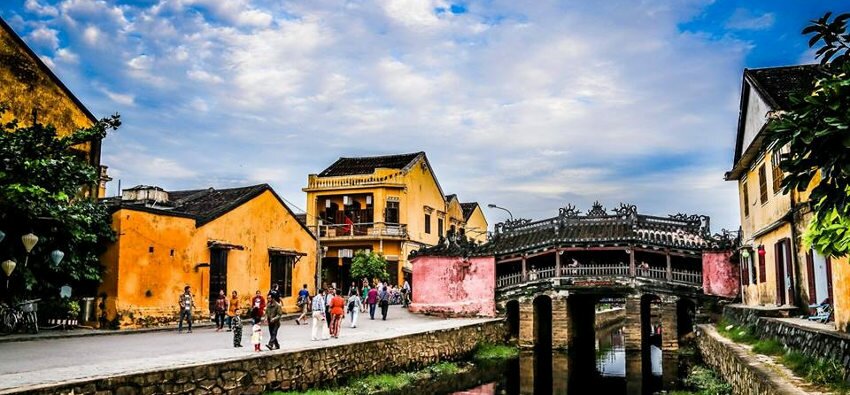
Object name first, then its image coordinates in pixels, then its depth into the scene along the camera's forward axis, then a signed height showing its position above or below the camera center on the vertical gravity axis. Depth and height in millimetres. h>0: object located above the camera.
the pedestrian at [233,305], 17700 -601
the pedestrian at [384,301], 26328 -750
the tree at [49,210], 15133 +1672
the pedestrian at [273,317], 15078 -758
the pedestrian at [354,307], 22809 -837
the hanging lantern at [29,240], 15953 +924
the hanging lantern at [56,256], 17469 +624
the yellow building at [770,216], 15367 +1558
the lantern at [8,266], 15789 +351
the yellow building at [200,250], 20109 +1000
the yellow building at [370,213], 39250 +3760
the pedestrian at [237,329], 15312 -1025
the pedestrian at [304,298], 25141 -603
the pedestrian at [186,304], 19875 -623
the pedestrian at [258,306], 16928 -659
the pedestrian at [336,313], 18403 -825
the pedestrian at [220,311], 20891 -862
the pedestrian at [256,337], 14703 -1136
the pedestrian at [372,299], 26375 -680
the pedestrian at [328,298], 18809 -470
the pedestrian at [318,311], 17906 -752
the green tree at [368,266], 36156 +714
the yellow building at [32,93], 19844 +5411
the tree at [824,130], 6035 +1249
